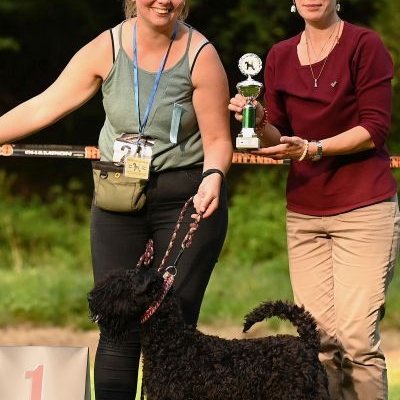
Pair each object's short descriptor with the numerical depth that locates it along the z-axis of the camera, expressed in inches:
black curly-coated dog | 307.4
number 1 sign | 348.5
